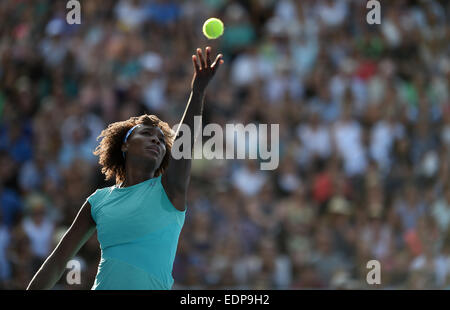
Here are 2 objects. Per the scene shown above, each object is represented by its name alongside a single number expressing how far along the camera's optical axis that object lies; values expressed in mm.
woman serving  7695
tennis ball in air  10398
